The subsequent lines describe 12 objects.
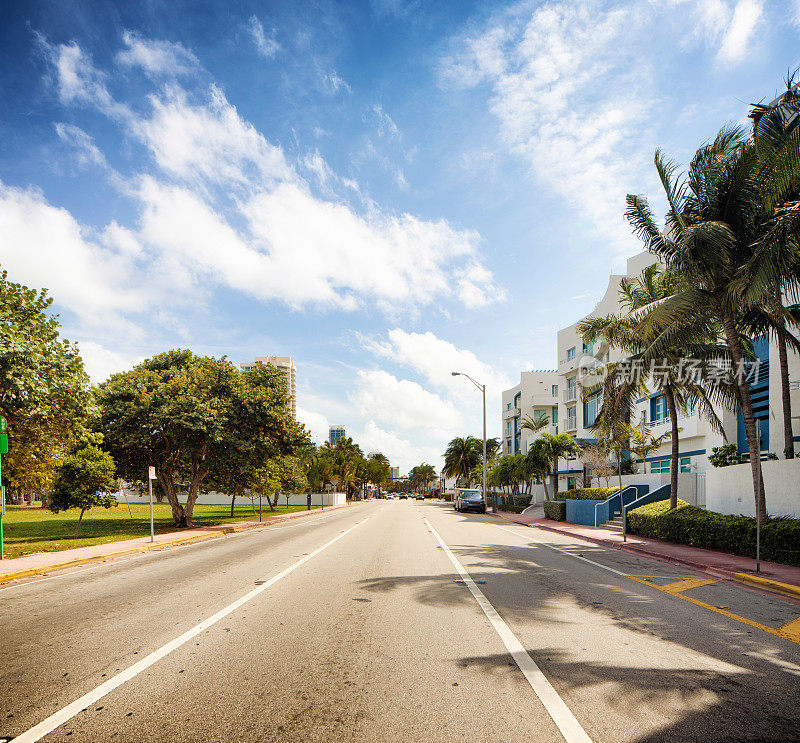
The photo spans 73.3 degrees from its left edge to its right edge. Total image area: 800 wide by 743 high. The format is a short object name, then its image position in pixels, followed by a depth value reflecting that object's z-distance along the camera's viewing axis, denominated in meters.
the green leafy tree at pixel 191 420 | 23.41
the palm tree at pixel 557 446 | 39.47
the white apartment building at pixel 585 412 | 29.80
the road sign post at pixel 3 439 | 12.25
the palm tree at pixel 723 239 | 12.92
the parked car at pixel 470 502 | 43.56
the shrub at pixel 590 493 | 30.56
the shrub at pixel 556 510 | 31.17
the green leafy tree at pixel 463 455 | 81.62
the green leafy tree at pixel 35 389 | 13.05
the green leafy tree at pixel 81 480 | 21.06
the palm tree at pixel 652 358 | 16.88
